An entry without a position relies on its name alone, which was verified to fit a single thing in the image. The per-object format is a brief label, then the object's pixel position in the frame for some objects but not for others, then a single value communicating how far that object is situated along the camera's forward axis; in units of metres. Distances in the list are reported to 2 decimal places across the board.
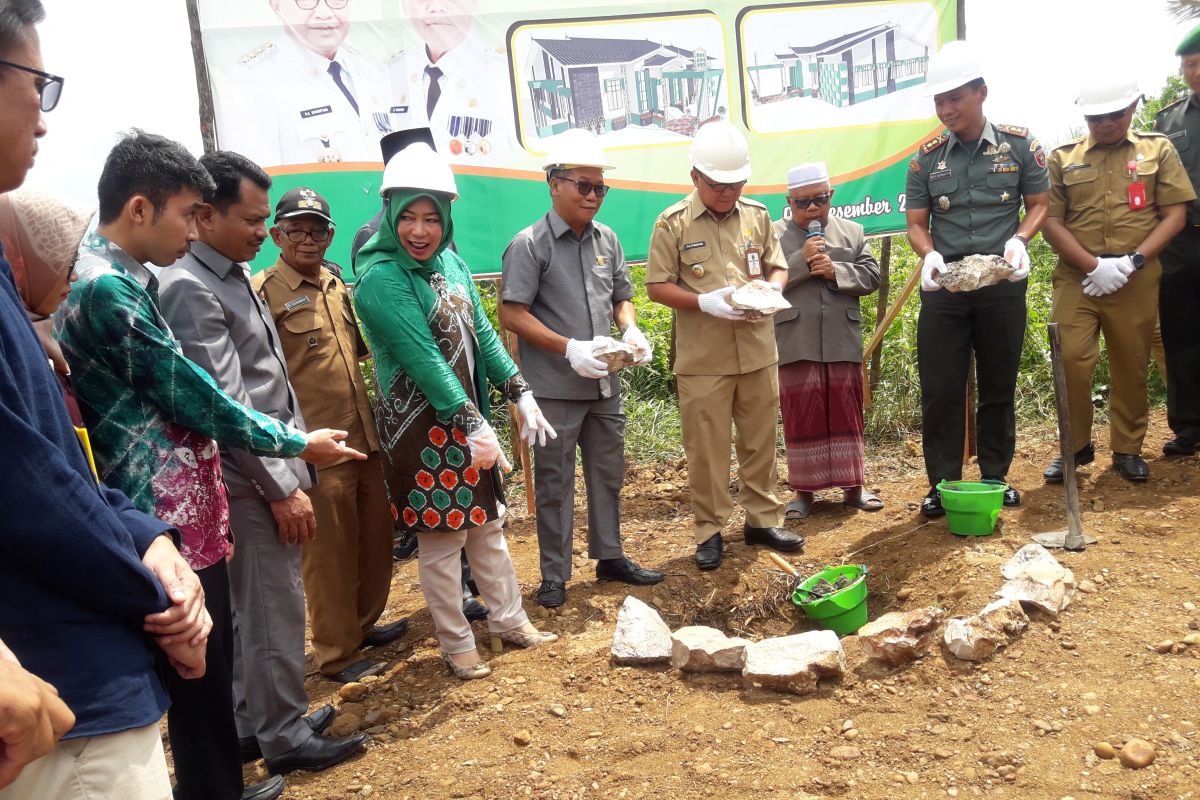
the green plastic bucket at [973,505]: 3.96
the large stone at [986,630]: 2.94
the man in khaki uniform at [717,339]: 4.13
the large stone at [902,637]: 2.99
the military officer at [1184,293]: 4.64
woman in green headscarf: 3.03
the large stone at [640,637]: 3.28
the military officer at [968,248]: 4.21
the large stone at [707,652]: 3.11
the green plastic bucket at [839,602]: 3.49
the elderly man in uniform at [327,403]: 3.32
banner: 4.84
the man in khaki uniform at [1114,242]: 4.43
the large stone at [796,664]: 2.92
